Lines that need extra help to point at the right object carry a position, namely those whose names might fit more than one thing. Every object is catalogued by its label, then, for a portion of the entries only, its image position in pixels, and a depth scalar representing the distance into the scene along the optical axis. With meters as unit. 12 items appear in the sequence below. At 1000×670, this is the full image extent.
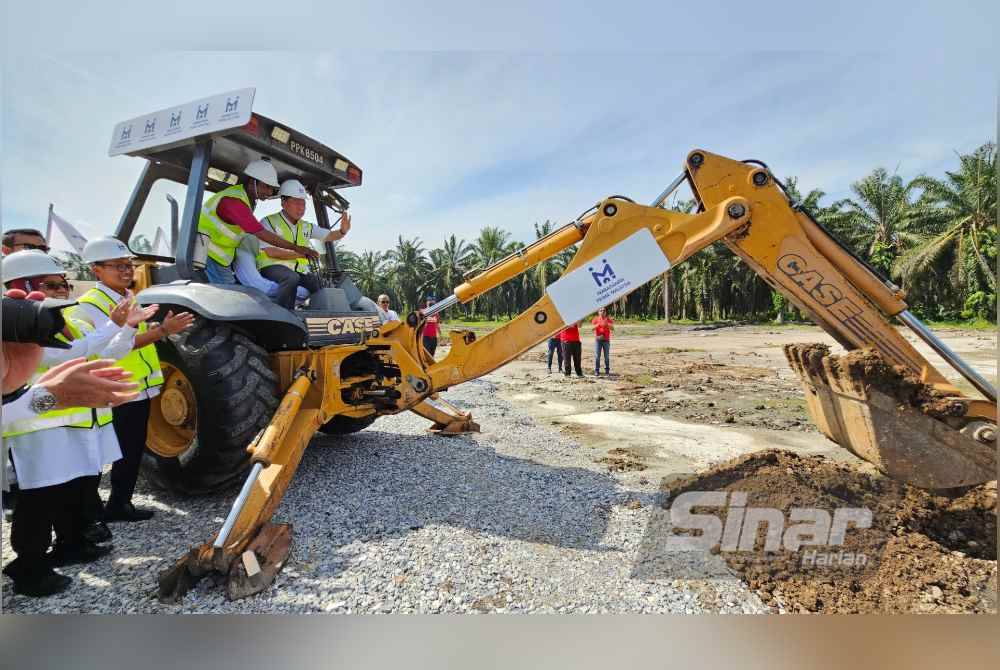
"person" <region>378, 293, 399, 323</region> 7.52
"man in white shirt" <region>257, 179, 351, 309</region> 3.58
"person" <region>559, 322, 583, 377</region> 9.92
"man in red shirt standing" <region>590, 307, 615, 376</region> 10.42
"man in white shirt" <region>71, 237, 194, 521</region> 2.85
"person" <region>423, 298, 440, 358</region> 8.43
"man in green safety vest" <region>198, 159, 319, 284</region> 3.38
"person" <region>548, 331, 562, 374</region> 10.78
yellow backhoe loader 2.64
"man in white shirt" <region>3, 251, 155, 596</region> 2.40
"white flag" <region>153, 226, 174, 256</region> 3.86
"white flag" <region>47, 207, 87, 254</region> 3.21
